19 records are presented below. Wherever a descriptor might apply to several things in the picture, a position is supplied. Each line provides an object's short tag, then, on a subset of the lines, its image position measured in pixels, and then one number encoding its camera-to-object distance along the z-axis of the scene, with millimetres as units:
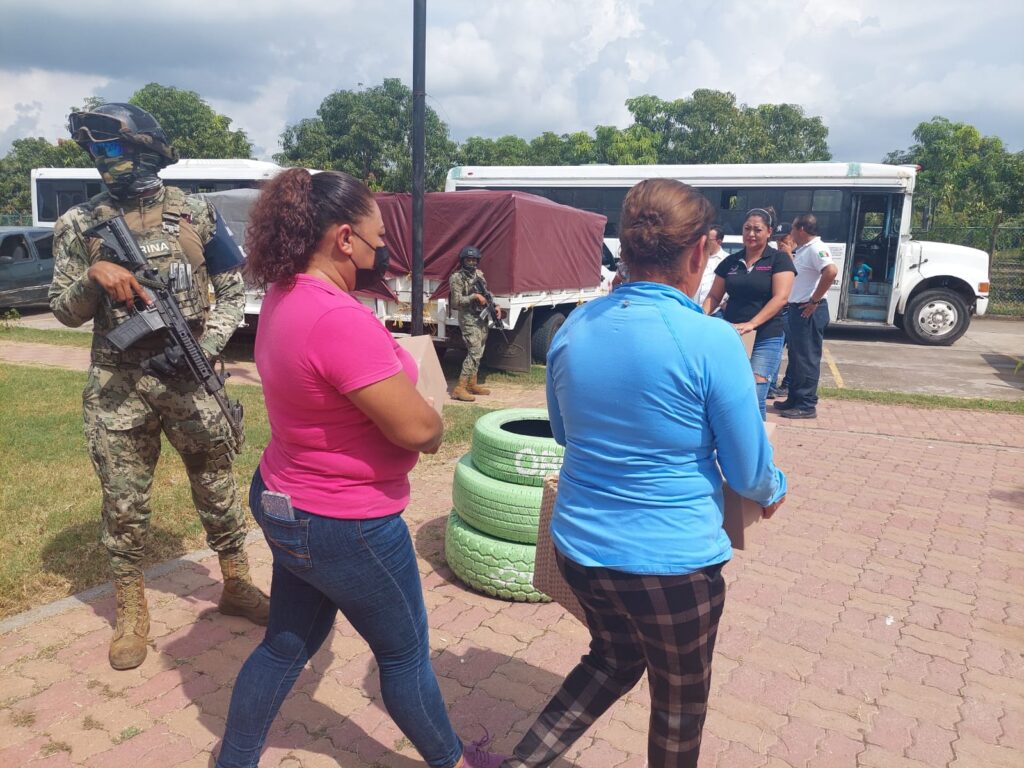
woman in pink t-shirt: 1710
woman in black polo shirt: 5023
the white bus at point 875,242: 13539
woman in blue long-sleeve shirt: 1670
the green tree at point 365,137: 29422
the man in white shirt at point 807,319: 7066
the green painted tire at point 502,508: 3471
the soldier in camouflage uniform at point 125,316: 2754
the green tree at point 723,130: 33844
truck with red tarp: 9117
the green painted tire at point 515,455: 3539
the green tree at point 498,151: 41844
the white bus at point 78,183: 15711
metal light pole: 6043
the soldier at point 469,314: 8484
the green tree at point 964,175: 21797
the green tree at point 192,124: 33250
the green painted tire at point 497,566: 3479
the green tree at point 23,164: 38531
